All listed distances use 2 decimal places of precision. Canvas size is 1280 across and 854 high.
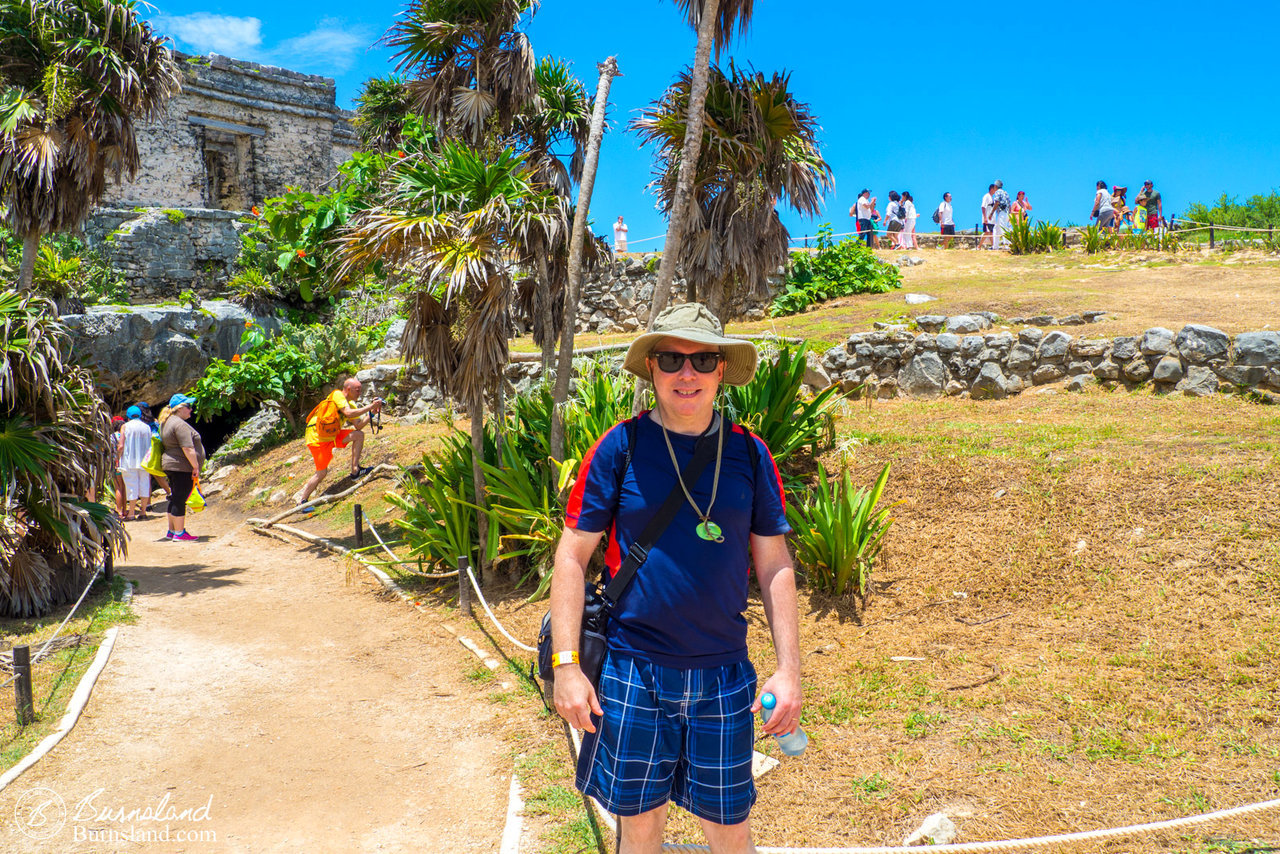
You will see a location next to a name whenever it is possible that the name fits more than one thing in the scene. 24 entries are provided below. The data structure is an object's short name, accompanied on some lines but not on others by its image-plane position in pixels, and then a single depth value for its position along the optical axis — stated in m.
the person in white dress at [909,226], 18.84
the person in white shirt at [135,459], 10.87
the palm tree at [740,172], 6.91
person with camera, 10.44
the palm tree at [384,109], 18.25
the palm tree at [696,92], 6.20
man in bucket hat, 2.26
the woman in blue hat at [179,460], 9.47
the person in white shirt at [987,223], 19.06
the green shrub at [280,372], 13.90
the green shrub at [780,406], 6.82
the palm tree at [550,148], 7.27
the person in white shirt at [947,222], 19.66
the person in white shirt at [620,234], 19.25
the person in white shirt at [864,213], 19.08
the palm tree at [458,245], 6.61
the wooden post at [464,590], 6.54
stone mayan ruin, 16.58
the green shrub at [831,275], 14.44
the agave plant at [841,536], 5.66
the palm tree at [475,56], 7.46
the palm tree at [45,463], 6.26
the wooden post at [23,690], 4.30
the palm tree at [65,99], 7.79
